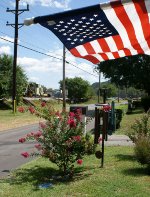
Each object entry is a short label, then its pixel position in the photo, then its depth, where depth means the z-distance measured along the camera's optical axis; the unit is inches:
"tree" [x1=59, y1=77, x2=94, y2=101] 4072.3
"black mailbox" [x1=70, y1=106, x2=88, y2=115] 552.9
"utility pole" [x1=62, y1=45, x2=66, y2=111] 1683.1
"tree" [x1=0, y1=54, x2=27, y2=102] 1967.3
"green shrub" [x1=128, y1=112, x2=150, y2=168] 377.7
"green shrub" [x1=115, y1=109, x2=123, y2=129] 973.2
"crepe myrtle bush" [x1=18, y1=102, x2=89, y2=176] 376.8
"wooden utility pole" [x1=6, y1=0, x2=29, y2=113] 1521.9
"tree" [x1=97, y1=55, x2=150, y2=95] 1899.6
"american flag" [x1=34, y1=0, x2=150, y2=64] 122.0
